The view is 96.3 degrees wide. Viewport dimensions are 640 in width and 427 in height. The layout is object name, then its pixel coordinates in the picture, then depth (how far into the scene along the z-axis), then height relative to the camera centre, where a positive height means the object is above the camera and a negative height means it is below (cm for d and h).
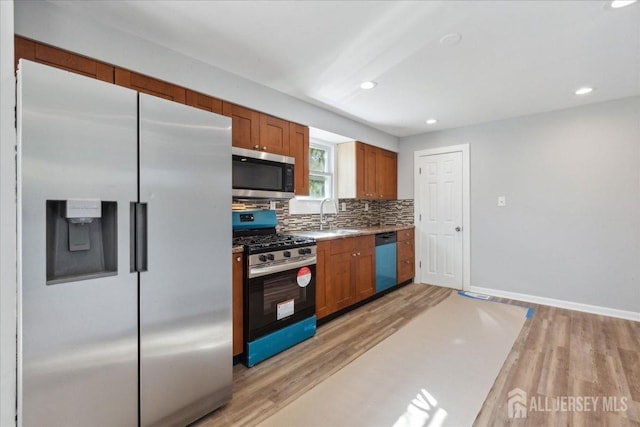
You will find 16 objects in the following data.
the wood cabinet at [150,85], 190 +89
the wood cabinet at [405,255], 422 -65
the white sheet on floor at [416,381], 168 -119
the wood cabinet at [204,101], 222 +89
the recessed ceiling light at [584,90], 286 +124
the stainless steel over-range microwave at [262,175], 250 +35
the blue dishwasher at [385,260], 377 -65
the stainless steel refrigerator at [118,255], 116 -21
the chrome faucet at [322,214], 386 -3
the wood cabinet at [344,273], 295 -68
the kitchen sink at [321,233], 317 -25
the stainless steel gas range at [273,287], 223 -64
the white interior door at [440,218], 423 -9
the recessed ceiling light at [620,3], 164 +121
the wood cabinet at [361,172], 404 +60
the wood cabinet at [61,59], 156 +90
